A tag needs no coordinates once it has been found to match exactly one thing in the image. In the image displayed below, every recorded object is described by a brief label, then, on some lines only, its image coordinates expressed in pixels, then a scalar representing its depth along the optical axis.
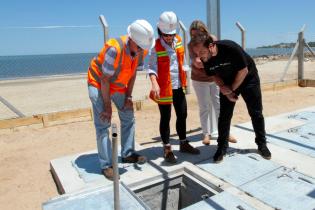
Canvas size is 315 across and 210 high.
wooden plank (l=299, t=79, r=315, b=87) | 7.62
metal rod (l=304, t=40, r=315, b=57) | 7.40
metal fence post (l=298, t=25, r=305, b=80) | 7.65
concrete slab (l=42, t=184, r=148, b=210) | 2.20
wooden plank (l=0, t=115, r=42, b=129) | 4.75
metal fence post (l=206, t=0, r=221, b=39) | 3.51
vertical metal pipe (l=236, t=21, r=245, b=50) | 6.38
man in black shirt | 2.52
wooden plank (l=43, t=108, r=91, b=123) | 4.95
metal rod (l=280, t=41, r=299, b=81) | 7.62
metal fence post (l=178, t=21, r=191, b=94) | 5.94
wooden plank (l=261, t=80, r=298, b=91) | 7.21
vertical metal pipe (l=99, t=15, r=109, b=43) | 5.17
